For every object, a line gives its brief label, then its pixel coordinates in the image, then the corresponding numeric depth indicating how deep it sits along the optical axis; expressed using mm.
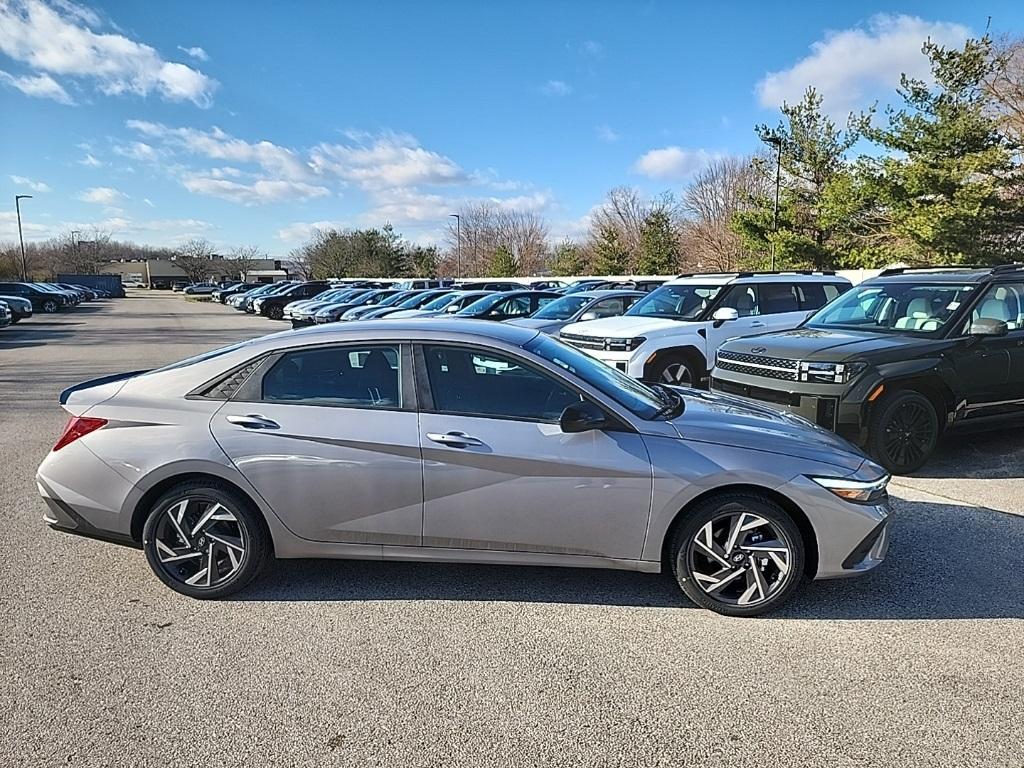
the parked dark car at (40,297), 37594
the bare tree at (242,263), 103938
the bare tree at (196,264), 103562
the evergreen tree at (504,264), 58594
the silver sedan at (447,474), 3469
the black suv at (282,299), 32750
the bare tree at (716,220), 49281
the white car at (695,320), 8945
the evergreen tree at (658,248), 47219
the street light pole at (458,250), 65625
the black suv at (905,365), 5918
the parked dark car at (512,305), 13961
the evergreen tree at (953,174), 21547
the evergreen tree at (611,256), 51500
